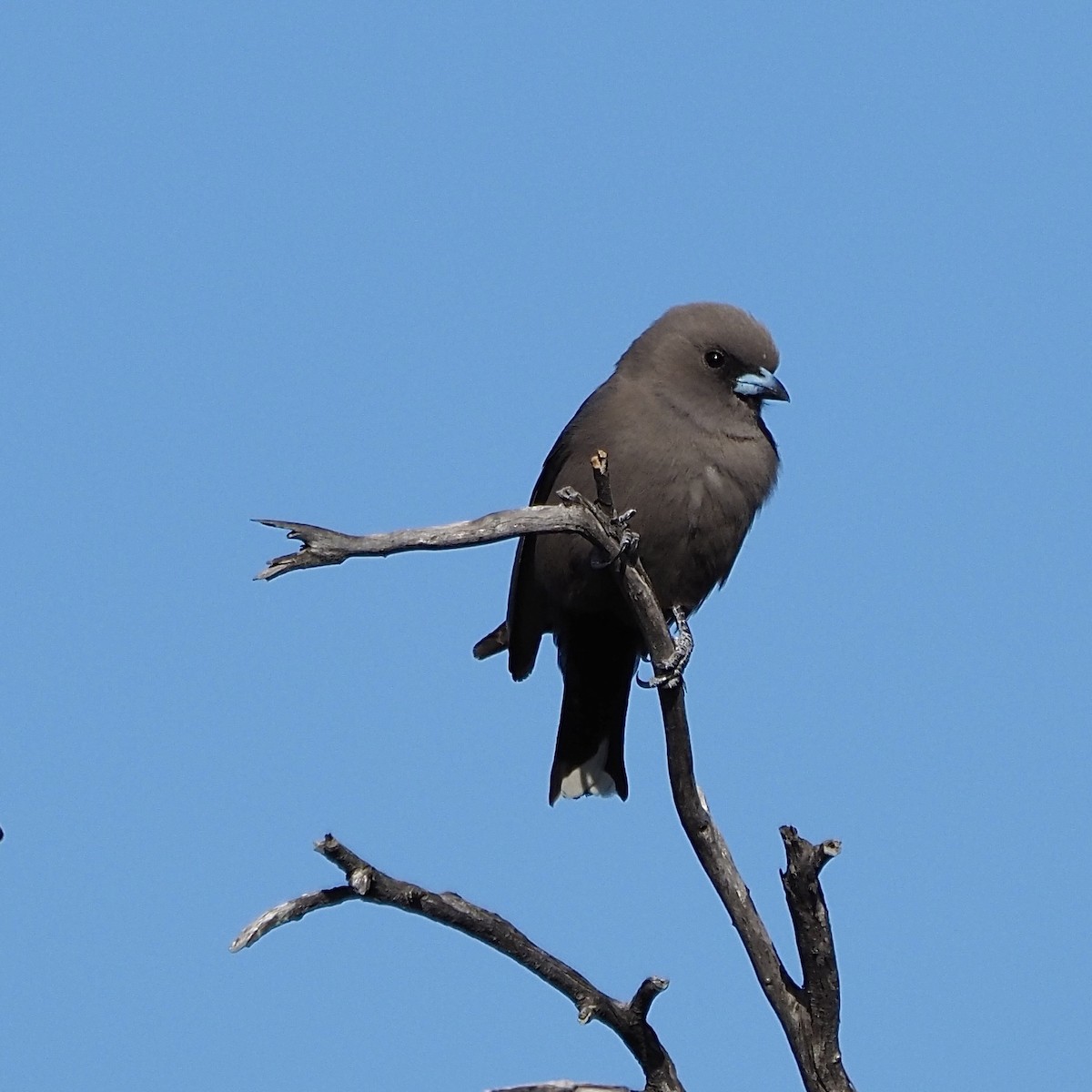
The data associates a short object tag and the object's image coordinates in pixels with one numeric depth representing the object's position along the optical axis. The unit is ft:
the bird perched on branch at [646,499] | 45.57
